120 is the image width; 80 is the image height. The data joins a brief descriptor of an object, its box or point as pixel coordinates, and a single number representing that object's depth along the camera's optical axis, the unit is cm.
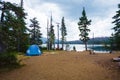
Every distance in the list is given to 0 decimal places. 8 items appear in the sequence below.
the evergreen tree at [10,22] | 679
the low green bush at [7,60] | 638
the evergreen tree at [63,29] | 3312
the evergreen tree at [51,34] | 2897
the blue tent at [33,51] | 1141
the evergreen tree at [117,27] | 1433
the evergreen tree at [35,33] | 2443
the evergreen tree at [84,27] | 2492
